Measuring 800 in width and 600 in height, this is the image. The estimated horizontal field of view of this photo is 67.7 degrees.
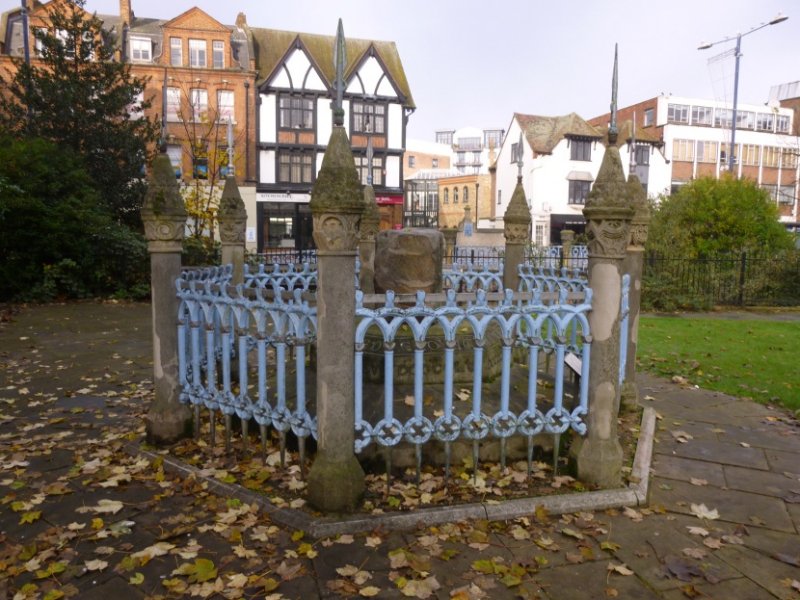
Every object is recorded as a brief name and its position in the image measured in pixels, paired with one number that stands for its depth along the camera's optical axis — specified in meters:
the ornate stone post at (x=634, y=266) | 6.72
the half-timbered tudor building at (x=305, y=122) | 34.97
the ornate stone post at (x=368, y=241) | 10.55
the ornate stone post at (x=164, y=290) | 5.40
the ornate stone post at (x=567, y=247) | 20.46
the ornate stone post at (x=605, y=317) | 4.77
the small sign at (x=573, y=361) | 5.85
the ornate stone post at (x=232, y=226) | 8.78
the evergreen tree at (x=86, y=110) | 19.52
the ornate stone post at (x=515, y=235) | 9.37
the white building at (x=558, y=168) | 44.03
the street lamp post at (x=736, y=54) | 29.34
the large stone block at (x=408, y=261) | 6.73
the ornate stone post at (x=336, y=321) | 4.16
